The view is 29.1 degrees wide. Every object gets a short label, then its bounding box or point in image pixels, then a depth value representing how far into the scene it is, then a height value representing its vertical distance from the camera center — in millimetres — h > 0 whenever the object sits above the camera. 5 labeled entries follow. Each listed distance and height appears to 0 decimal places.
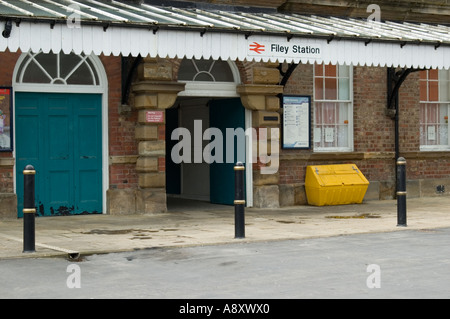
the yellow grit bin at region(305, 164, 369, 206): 17219 -760
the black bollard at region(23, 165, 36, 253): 10148 -728
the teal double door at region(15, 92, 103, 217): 14789 -6
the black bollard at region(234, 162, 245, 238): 11398 -719
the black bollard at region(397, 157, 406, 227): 12750 -709
